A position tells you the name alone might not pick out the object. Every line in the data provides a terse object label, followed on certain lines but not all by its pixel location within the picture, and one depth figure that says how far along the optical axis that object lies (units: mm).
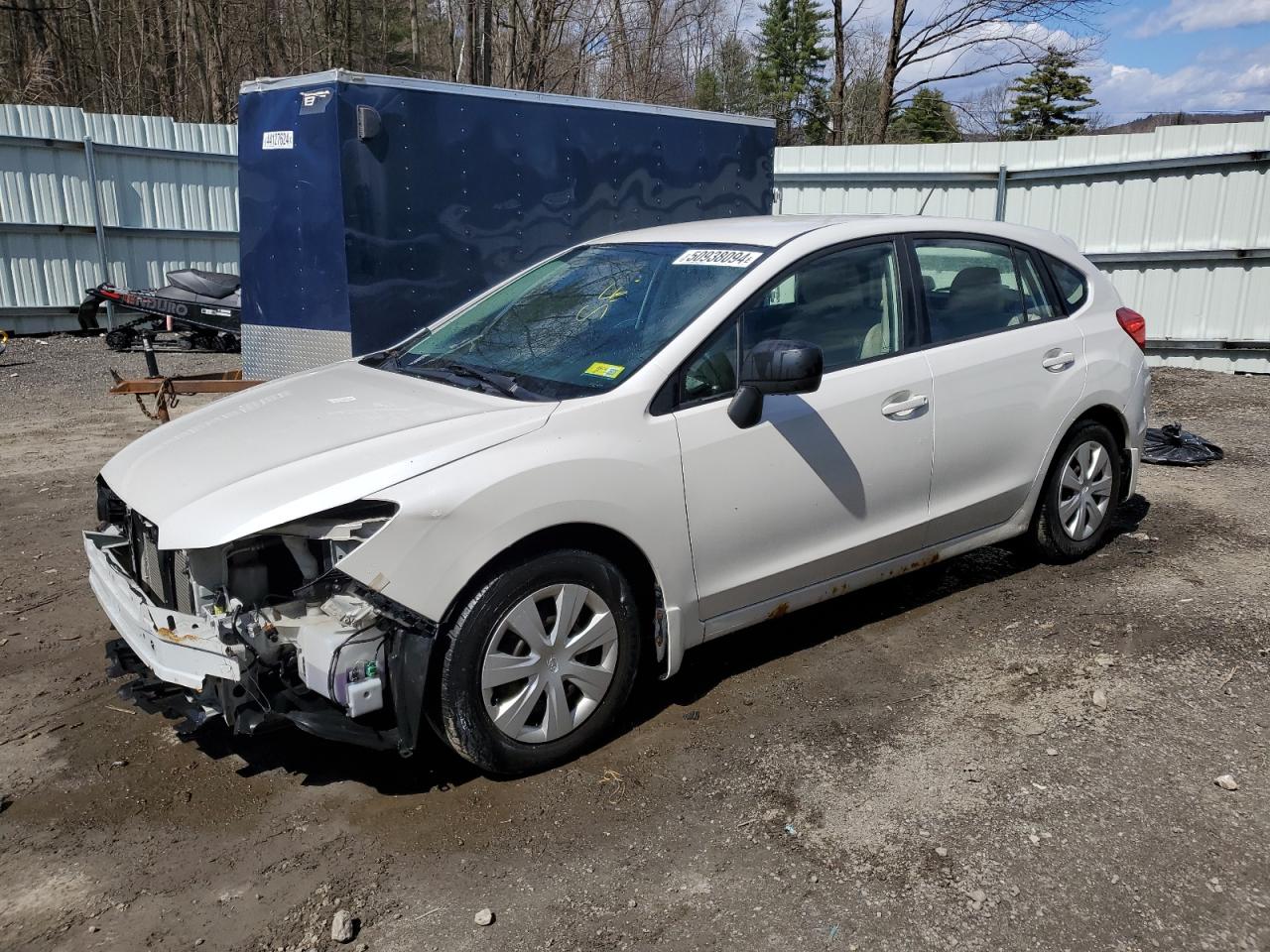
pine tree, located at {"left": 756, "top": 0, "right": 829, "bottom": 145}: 45844
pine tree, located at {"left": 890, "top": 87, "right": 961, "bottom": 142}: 33438
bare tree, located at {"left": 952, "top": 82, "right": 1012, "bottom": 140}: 24367
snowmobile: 12594
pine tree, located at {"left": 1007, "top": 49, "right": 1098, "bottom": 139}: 43750
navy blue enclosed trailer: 7207
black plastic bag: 7688
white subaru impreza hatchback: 3164
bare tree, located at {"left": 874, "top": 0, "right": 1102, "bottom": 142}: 21469
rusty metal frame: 5930
